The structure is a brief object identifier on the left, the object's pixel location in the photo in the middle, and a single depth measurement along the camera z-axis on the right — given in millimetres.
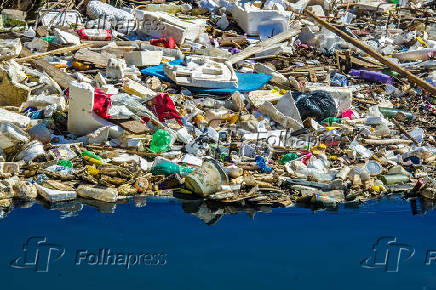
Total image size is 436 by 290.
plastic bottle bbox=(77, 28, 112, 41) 9023
